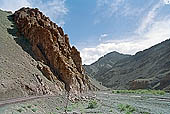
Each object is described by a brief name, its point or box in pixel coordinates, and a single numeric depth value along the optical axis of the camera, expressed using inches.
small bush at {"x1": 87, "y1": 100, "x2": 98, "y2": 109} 679.5
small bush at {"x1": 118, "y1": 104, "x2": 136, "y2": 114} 647.5
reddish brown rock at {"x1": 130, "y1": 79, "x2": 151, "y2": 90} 2692.0
